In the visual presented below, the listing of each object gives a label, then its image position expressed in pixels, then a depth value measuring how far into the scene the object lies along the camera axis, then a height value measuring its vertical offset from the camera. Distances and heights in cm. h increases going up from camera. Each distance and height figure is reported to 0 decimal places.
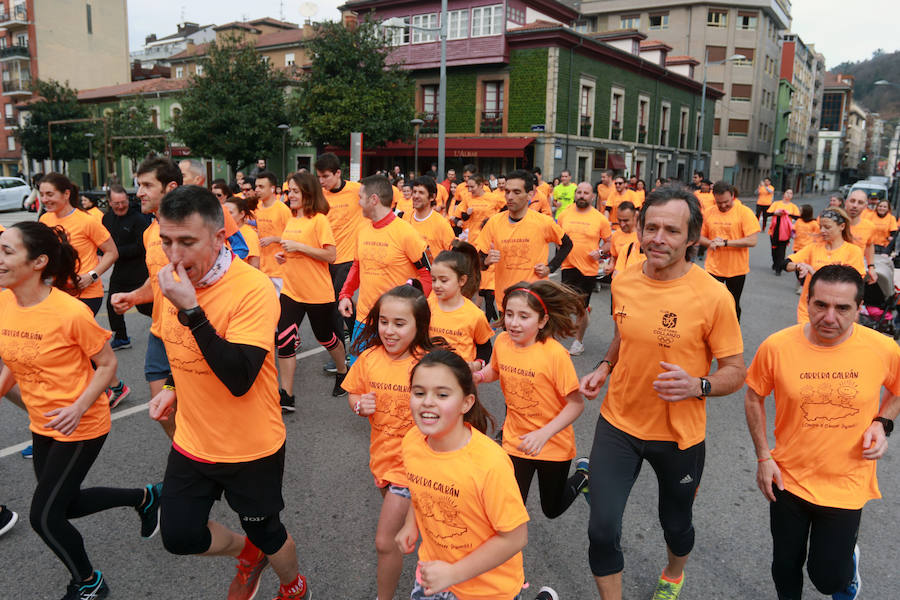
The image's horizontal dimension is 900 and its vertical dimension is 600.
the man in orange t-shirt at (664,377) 282 -77
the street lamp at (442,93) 1610 +273
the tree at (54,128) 4059 +352
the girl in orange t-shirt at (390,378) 312 -93
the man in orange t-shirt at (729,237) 762 -41
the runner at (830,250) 635 -46
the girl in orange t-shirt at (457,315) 416 -77
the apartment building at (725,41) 5253 +1290
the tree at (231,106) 3300 +417
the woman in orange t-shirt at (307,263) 593 -66
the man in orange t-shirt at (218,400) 242 -89
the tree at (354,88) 3008 +476
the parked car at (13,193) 2794 -43
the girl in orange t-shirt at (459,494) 224 -105
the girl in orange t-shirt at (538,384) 329 -96
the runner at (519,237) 612 -39
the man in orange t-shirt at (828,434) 270 -96
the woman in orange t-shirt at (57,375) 302 -91
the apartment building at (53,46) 5109 +1112
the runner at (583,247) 791 -59
